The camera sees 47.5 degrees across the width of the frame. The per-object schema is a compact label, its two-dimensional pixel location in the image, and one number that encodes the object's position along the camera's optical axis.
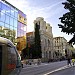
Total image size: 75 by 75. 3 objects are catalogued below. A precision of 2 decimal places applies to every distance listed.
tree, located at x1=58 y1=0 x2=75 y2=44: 6.68
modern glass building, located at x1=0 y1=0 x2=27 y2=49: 16.76
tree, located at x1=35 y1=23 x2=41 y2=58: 28.86
